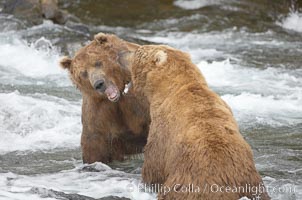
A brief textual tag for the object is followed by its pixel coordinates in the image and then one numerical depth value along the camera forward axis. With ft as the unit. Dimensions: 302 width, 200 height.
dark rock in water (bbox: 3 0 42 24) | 105.77
